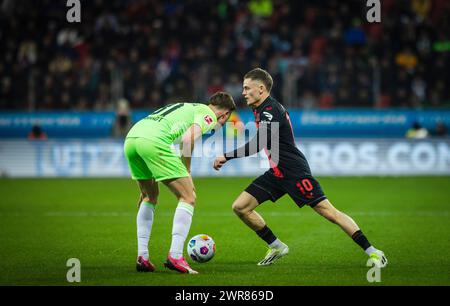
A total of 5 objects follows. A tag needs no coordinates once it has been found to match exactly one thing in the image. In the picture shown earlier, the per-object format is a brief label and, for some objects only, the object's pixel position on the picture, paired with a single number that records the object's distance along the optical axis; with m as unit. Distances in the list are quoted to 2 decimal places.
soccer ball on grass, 18.20
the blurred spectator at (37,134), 46.66
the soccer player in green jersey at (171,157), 16.66
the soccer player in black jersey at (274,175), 17.42
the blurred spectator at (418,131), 45.09
